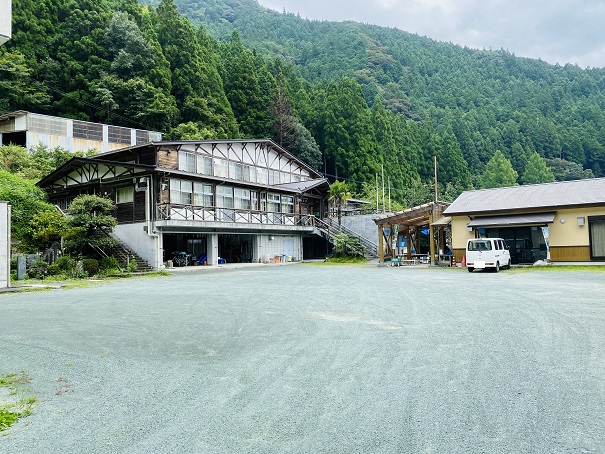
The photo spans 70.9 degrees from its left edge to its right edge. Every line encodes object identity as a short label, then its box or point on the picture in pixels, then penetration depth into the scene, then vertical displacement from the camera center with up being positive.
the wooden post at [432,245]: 21.28 -0.04
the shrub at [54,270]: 16.91 -0.56
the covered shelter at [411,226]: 21.70 +1.04
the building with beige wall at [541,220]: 17.94 +0.93
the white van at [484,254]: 16.56 -0.45
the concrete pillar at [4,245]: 12.56 +0.37
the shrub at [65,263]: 17.19 -0.31
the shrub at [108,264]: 18.41 -0.42
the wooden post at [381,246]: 22.03 -0.04
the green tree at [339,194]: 28.78 +3.67
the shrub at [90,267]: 17.31 -0.49
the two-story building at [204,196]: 21.20 +3.21
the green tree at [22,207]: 19.31 +2.40
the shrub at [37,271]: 16.25 -0.55
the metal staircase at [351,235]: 25.66 +0.66
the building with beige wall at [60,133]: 27.70 +8.48
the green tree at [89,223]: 18.25 +1.36
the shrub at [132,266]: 18.92 -0.57
